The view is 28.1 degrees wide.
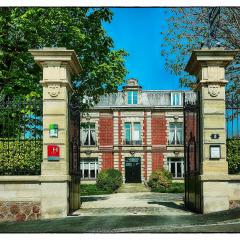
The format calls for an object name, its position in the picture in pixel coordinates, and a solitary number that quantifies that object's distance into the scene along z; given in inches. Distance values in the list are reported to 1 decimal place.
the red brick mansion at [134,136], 1549.0
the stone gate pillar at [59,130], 480.7
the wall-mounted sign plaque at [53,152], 485.7
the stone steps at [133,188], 1331.6
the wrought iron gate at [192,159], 517.3
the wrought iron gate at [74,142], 524.4
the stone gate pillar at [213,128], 486.0
